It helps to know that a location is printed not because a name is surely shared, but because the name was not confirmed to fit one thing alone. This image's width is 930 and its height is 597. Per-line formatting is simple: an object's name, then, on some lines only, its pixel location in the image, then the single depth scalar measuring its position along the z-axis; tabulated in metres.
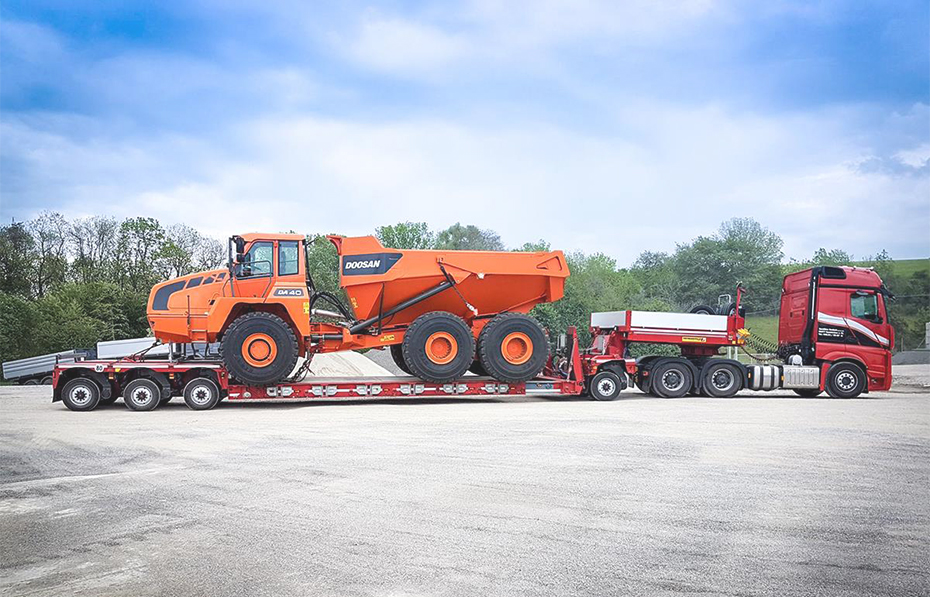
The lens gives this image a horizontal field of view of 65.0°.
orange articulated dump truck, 16.03
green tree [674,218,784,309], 60.07
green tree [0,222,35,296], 43.88
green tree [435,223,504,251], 72.19
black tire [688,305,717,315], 20.11
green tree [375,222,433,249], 54.81
